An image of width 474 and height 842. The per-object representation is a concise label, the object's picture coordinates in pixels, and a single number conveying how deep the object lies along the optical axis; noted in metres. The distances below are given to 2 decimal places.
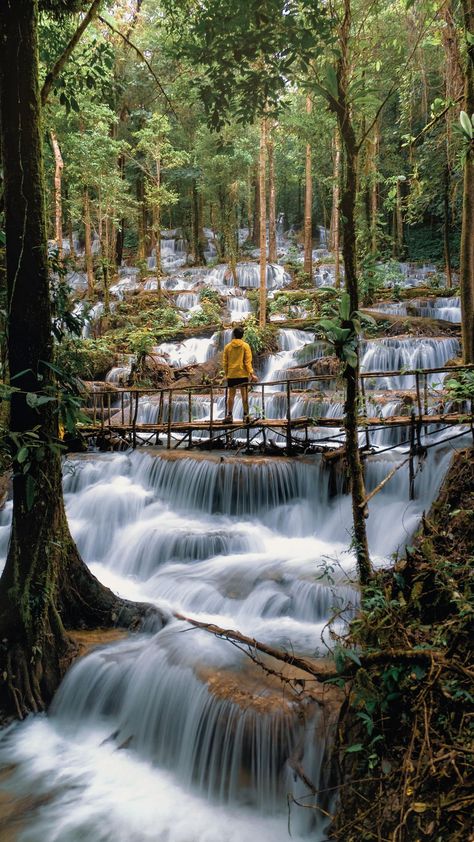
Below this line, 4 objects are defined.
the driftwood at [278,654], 3.66
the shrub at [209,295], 25.89
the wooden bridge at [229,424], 7.64
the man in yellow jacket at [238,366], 10.26
